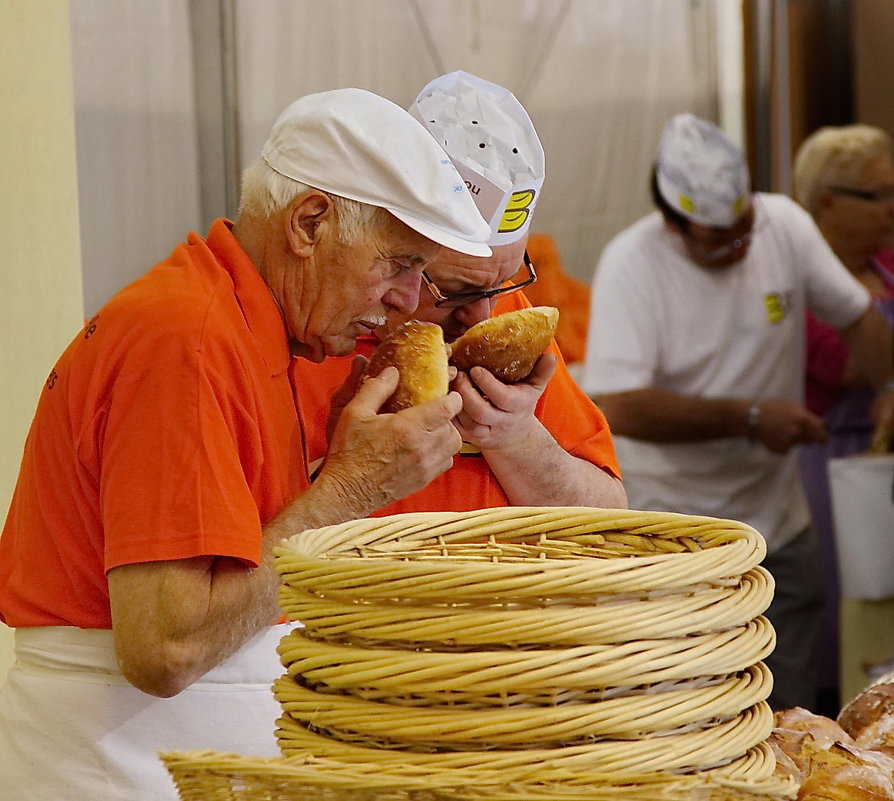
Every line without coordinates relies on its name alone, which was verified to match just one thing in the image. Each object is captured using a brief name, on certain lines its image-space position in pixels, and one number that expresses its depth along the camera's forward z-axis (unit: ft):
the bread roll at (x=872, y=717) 10.66
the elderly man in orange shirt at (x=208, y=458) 10.21
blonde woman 22.03
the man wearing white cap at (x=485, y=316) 11.23
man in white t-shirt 19.22
